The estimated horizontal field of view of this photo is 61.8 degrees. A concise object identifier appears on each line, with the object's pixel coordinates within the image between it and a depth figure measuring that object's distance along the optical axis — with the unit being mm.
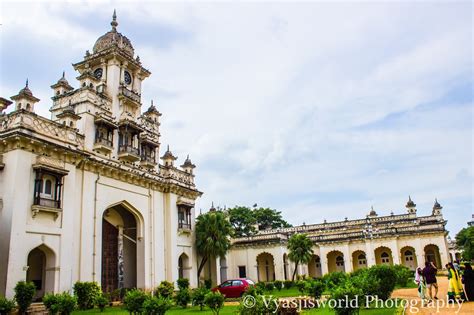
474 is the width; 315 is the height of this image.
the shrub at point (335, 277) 25478
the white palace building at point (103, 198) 19016
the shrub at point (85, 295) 20266
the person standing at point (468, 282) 14250
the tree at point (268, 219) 57094
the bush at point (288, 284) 35294
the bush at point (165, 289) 25873
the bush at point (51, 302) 16016
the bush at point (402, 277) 25297
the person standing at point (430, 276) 14609
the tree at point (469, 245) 49312
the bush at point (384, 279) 15885
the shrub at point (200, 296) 18828
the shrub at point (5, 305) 15765
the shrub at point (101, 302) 19922
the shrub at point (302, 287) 21767
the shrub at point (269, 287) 32537
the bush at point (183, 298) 20828
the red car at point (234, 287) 25844
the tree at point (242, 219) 54844
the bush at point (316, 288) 18531
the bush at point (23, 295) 16906
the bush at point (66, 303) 15758
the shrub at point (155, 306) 12305
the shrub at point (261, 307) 9609
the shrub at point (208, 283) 32525
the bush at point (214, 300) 15859
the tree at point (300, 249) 36688
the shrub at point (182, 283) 28188
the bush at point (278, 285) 33406
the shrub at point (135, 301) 14688
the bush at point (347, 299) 10258
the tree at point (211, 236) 31477
